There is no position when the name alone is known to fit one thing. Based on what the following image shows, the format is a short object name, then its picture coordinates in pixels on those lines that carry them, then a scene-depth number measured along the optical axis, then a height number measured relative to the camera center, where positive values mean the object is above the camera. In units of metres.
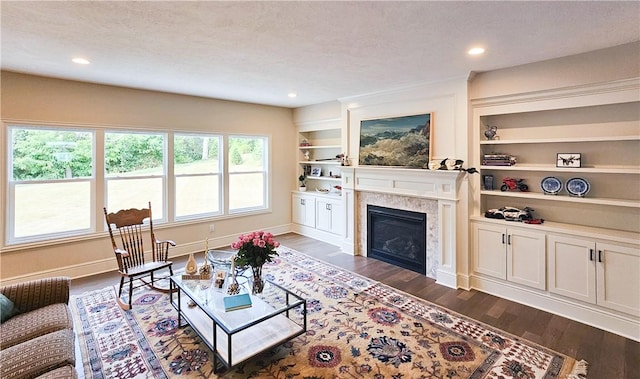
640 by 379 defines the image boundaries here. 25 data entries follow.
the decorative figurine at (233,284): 2.64 -0.84
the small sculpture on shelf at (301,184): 6.43 +0.10
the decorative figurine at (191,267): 2.95 -0.76
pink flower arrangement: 2.62 -0.53
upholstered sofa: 1.62 -0.91
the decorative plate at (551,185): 3.34 +0.03
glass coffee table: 2.21 -1.08
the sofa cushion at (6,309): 2.08 -0.83
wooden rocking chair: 3.22 -0.81
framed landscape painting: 4.15 +0.70
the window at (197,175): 5.10 +0.25
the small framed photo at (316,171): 6.32 +0.38
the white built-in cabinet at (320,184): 5.67 +0.10
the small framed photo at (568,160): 3.19 +0.30
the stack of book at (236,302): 2.42 -0.92
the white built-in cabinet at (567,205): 2.82 -0.19
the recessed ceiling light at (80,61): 3.16 +1.36
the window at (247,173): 5.76 +0.32
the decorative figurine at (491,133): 3.72 +0.68
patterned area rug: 2.27 -1.33
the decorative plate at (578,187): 3.16 +0.01
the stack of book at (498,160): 3.58 +0.34
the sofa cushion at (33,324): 1.91 -0.91
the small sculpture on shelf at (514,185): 3.61 +0.04
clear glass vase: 2.69 -0.83
